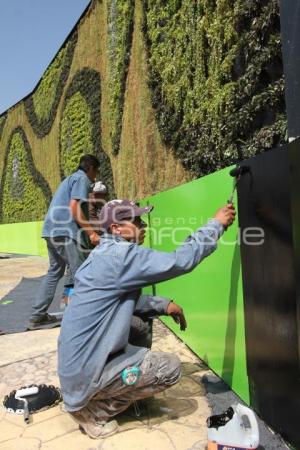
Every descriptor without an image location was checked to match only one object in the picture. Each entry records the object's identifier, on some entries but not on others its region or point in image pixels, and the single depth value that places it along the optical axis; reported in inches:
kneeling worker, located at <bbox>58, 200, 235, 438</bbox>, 91.1
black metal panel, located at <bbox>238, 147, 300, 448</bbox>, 80.3
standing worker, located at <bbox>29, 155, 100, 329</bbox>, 185.0
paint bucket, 79.0
